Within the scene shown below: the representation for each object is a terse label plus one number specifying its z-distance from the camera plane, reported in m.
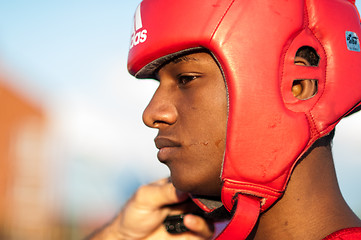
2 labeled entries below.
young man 0.57
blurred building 13.82
